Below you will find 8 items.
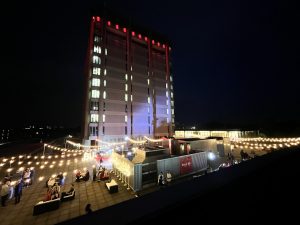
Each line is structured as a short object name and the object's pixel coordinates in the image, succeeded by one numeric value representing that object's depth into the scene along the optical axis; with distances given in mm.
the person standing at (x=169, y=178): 13762
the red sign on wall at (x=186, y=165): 15438
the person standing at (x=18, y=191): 10504
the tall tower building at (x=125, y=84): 41500
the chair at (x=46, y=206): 9141
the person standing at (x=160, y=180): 13180
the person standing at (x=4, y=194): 10031
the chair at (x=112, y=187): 12112
